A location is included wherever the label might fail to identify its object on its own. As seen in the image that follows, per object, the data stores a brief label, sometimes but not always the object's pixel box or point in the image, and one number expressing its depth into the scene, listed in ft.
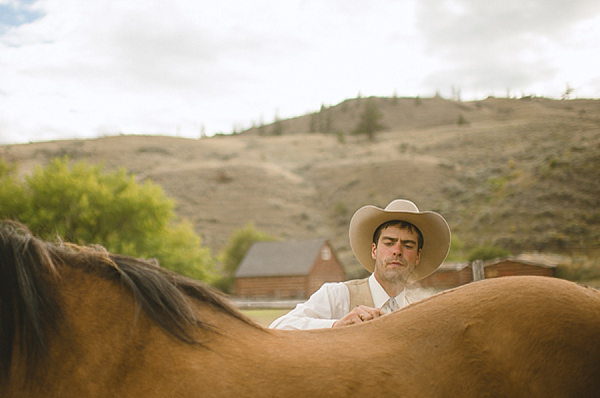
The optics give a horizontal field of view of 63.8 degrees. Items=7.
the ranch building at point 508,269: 80.59
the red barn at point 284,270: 143.23
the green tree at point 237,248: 162.91
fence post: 25.04
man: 9.33
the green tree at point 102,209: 92.79
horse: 5.46
